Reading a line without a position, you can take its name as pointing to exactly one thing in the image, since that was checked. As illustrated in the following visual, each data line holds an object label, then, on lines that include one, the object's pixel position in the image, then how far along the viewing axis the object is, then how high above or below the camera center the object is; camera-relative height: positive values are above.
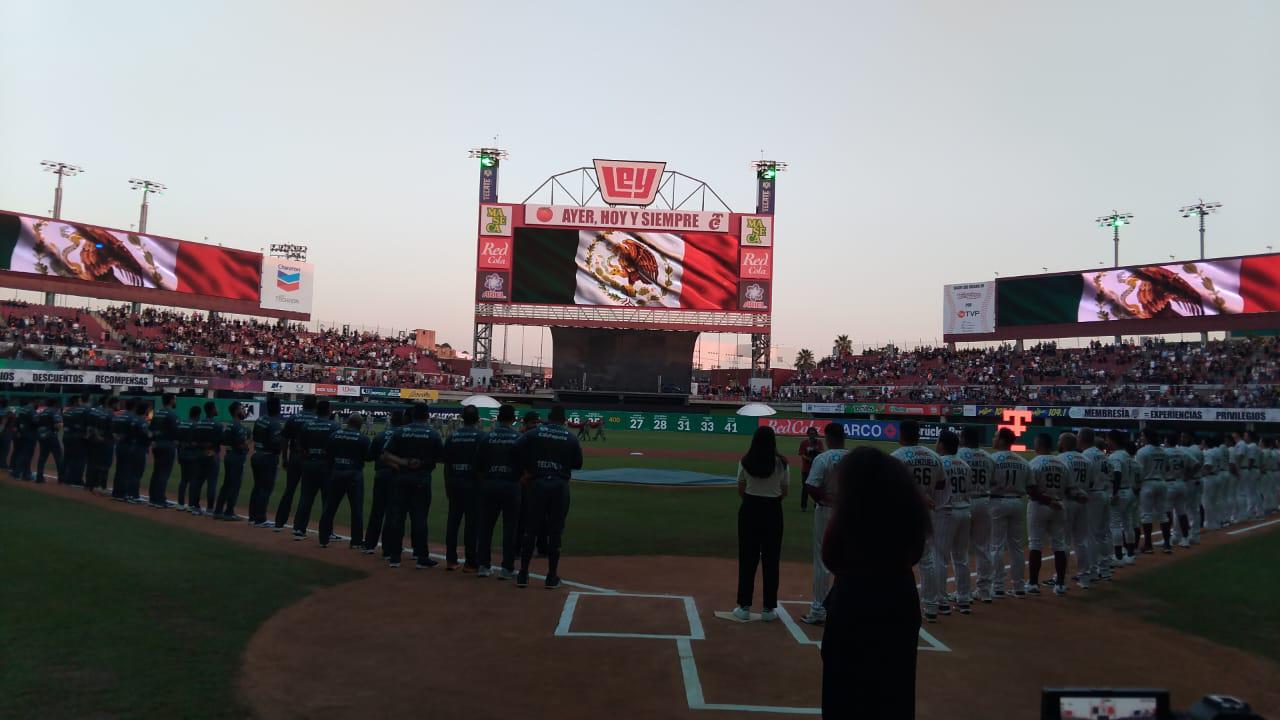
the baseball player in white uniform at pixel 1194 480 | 14.54 -1.16
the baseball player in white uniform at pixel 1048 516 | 10.62 -1.44
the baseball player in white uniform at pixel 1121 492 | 12.36 -1.23
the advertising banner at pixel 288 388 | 52.56 -0.58
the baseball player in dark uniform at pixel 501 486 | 10.61 -1.35
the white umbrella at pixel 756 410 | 53.91 -0.76
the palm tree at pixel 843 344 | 103.69 +8.22
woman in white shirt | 8.70 -1.36
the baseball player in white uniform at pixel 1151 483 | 13.77 -1.18
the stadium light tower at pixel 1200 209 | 66.00 +18.12
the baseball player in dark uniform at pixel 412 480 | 11.20 -1.40
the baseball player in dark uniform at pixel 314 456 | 12.34 -1.20
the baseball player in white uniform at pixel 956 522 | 9.17 -1.37
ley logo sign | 64.00 +17.79
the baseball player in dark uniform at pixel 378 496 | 11.63 -1.76
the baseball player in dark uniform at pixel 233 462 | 14.02 -1.55
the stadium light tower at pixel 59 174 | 70.00 +17.89
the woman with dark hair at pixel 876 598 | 3.64 -0.91
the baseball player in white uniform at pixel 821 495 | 8.20 -0.97
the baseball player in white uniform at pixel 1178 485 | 14.12 -1.23
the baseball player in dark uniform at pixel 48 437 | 17.80 -1.59
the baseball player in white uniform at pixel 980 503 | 9.63 -1.17
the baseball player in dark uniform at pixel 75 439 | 17.11 -1.56
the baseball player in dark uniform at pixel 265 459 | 13.48 -1.42
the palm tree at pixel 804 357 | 120.72 +7.09
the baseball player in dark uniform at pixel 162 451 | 15.35 -1.55
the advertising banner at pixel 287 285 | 70.44 +8.76
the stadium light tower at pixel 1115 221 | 69.38 +17.67
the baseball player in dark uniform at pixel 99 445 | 16.75 -1.61
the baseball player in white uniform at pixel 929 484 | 8.58 -0.86
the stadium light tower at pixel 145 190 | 74.12 +17.81
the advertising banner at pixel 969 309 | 65.44 +8.69
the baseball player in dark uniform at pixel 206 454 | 14.48 -1.49
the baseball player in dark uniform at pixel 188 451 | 14.66 -1.47
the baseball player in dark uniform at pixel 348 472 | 12.09 -1.42
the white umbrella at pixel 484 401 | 42.76 -0.76
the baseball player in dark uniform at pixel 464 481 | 10.95 -1.34
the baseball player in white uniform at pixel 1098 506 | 11.47 -1.36
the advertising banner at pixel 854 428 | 46.91 -1.53
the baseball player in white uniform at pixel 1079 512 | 11.06 -1.45
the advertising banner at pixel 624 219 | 61.94 +14.19
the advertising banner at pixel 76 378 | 41.47 -0.47
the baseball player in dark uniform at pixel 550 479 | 10.14 -1.18
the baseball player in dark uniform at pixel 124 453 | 15.81 -1.66
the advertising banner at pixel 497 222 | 61.69 +13.32
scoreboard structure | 61.25 +10.04
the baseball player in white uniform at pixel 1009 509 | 10.03 -1.28
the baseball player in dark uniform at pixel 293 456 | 12.66 -1.27
